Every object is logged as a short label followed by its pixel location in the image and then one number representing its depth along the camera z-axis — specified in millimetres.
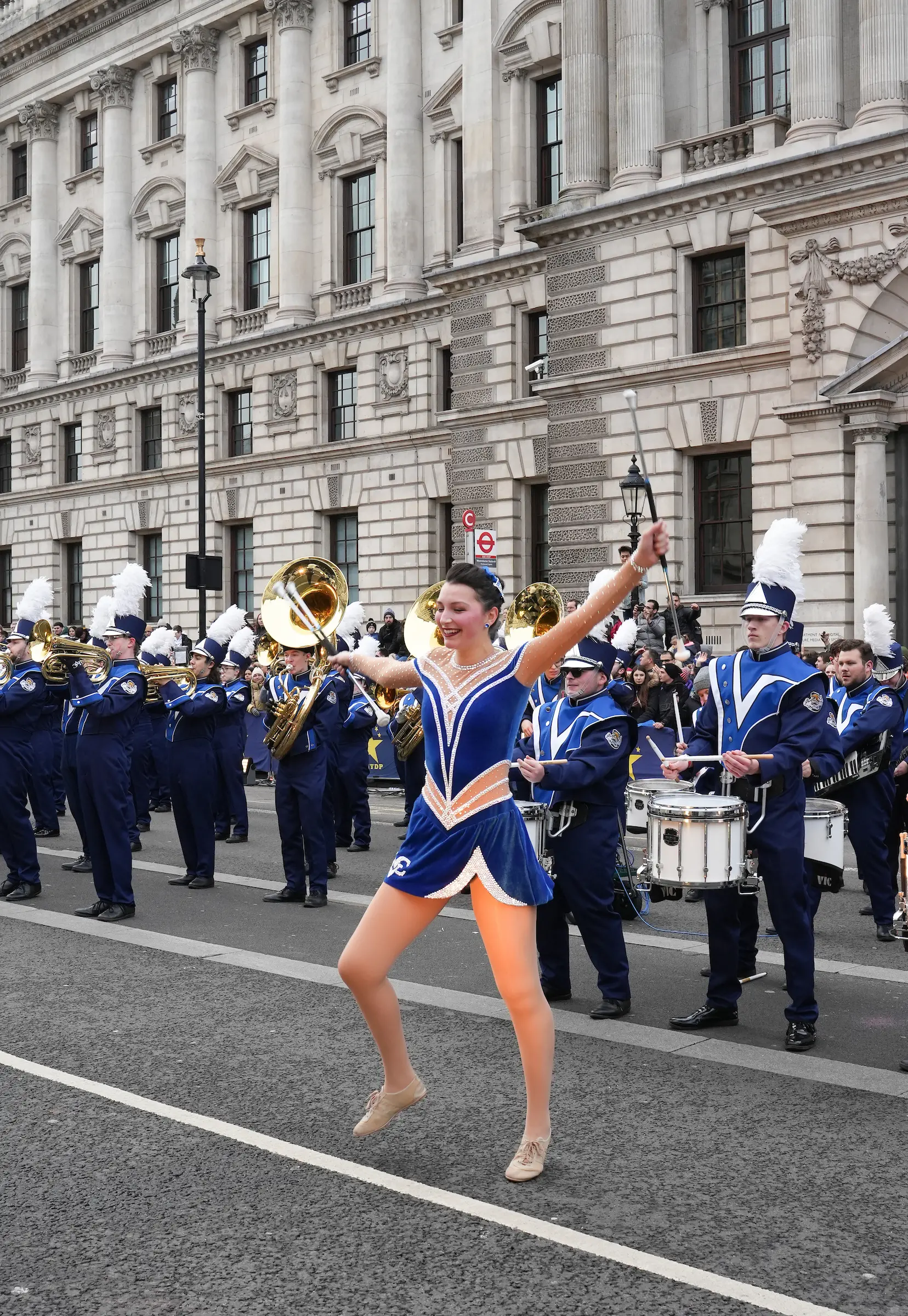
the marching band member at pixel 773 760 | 6727
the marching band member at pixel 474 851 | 4898
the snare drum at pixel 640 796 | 7770
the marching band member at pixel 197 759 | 11844
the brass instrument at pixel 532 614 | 8641
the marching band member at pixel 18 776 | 11281
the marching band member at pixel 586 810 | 7289
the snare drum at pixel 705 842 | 6625
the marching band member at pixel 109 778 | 10195
